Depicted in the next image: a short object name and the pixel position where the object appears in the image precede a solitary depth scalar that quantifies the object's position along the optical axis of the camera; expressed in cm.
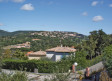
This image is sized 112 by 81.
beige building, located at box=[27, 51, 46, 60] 4391
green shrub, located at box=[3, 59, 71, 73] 2388
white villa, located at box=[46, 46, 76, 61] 3446
